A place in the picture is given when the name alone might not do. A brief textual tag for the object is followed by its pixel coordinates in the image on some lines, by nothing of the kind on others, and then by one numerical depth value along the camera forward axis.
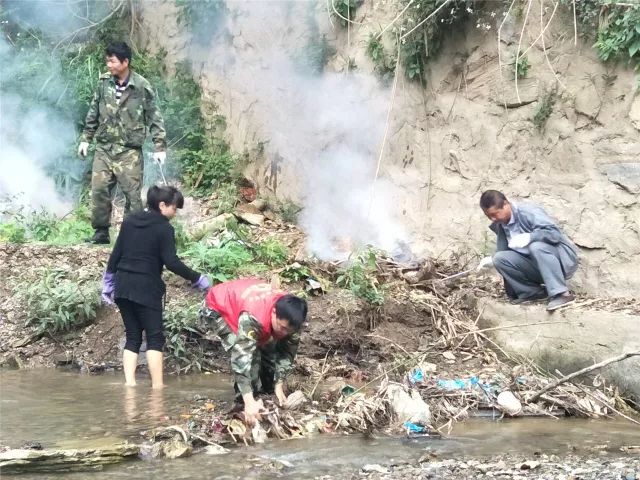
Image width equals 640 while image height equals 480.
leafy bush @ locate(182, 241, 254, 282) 7.98
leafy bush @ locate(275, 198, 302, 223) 10.22
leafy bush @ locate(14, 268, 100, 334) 7.43
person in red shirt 4.96
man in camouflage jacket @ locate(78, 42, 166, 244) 8.18
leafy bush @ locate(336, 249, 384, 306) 7.36
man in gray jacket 6.78
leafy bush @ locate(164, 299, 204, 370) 7.05
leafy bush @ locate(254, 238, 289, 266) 8.38
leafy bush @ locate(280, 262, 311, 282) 7.88
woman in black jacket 6.19
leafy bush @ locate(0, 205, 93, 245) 8.95
